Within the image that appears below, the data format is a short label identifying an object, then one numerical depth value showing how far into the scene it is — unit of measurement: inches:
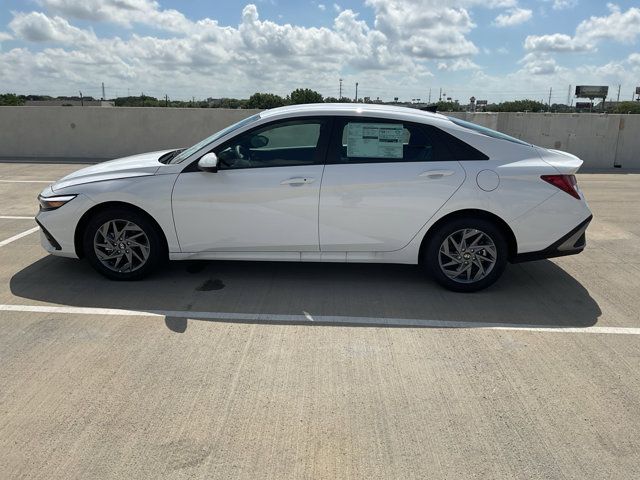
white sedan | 183.6
